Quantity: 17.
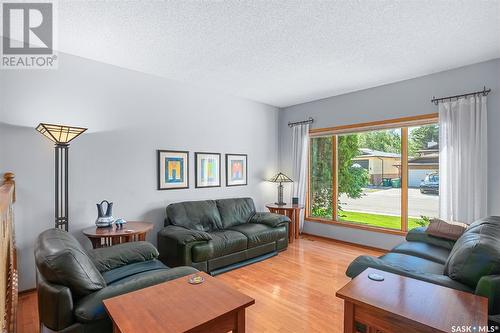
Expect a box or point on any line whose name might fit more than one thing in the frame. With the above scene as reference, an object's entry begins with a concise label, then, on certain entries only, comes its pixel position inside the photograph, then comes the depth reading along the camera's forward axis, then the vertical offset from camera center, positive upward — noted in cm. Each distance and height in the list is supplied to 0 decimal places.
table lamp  515 -29
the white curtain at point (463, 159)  324 +9
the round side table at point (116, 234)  271 -72
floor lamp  257 +7
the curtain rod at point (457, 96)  324 +94
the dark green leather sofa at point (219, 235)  311 -95
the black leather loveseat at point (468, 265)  147 -69
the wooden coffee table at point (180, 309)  126 -77
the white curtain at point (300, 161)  516 +11
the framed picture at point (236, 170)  470 -6
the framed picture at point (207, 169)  424 -5
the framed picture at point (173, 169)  380 -4
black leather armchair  149 -77
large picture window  388 -14
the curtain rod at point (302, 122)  511 +91
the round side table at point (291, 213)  474 -89
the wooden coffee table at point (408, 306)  123 -73
